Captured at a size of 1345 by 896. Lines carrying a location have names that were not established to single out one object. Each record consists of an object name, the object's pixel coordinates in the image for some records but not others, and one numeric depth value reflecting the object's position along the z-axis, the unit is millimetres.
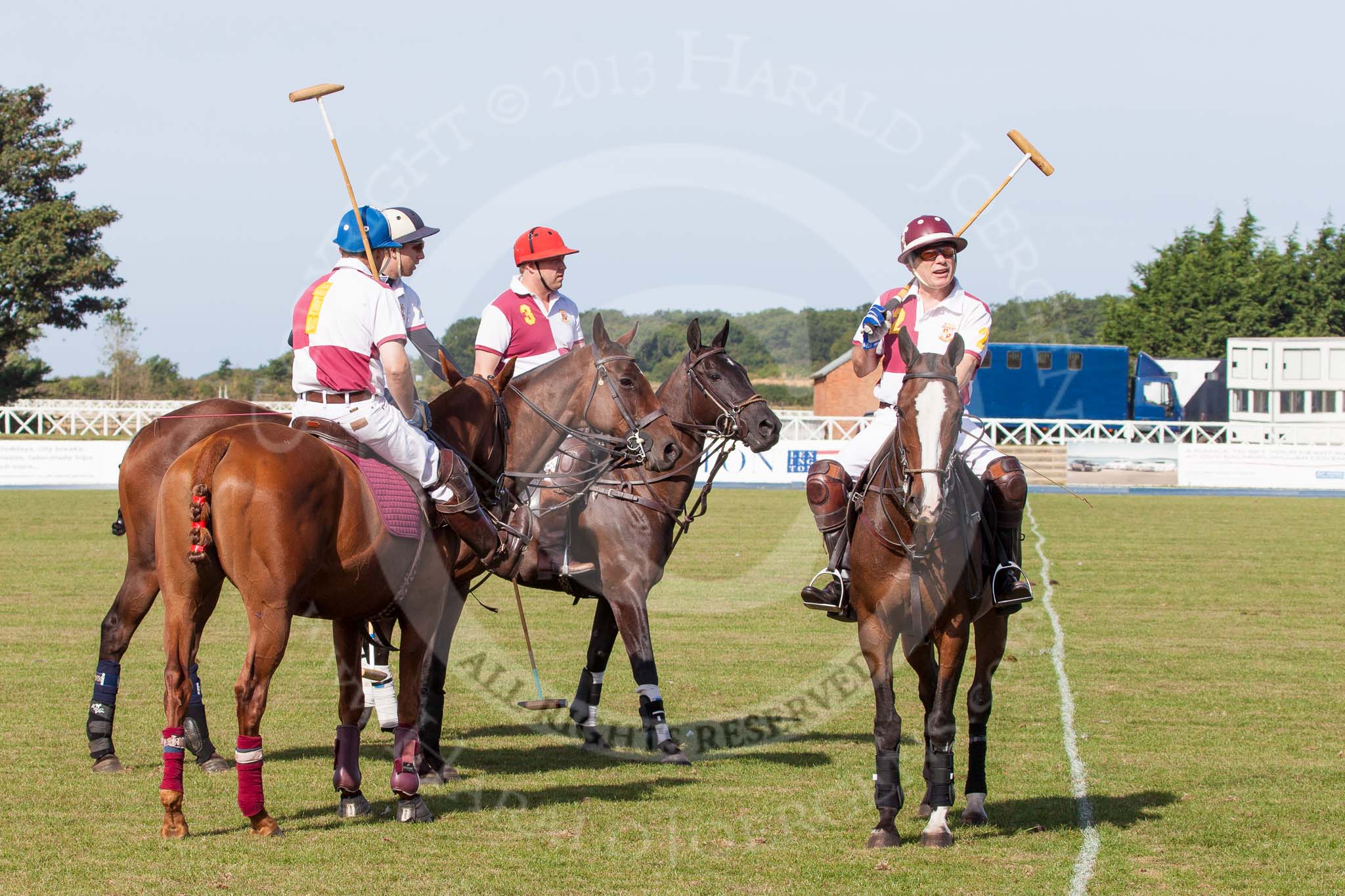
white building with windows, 103562
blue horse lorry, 94312
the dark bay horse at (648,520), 17812
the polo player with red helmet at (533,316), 19328
